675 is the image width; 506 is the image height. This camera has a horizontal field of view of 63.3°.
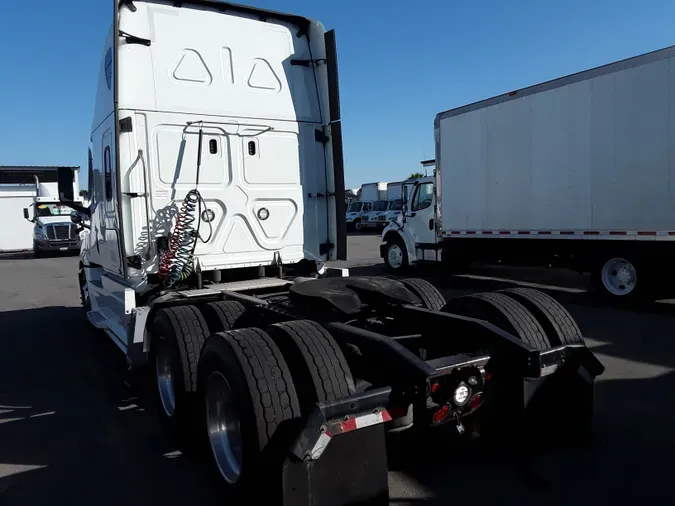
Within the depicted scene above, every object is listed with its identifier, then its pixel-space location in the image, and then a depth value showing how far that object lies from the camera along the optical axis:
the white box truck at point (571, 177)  8.74
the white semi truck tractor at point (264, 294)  2.83
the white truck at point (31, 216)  23.58
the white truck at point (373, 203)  36.12
